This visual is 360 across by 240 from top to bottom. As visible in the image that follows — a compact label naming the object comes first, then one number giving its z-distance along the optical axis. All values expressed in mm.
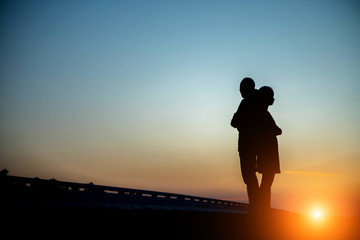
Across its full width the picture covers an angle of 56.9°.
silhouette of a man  7023
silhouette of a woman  6973
